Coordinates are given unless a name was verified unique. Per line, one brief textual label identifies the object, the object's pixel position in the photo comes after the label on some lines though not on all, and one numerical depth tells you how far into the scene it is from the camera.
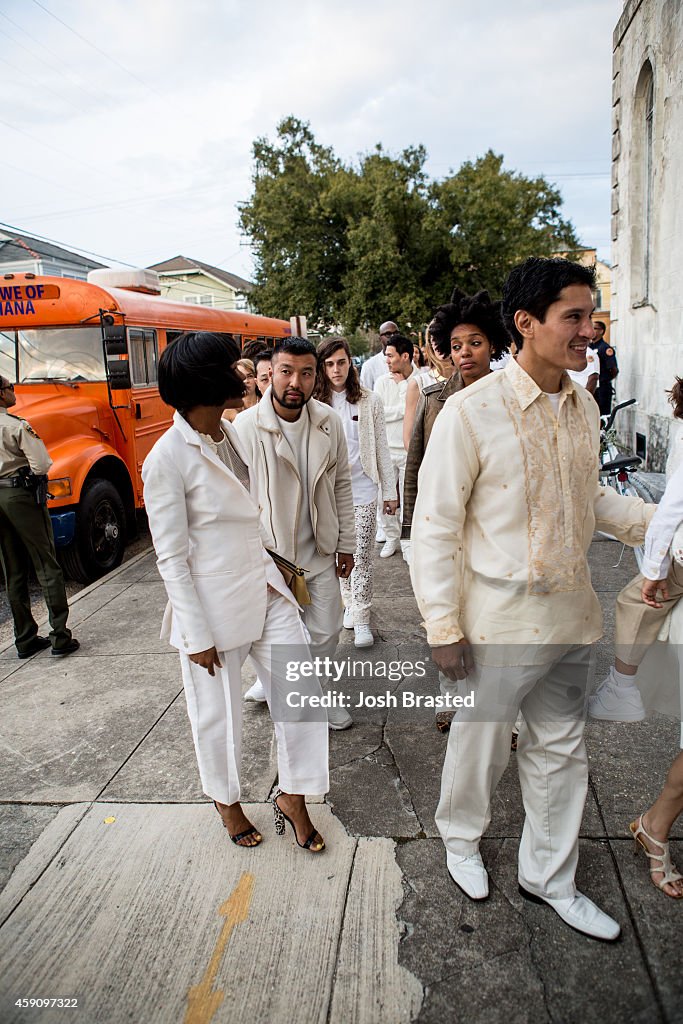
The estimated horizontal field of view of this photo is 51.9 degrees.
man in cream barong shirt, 2.06
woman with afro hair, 3.37
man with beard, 3.19
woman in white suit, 2.40
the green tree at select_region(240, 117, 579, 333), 23.44
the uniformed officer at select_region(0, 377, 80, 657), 4.67
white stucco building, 6.94
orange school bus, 6.86
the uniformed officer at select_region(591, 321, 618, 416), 8.71
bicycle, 4.22
